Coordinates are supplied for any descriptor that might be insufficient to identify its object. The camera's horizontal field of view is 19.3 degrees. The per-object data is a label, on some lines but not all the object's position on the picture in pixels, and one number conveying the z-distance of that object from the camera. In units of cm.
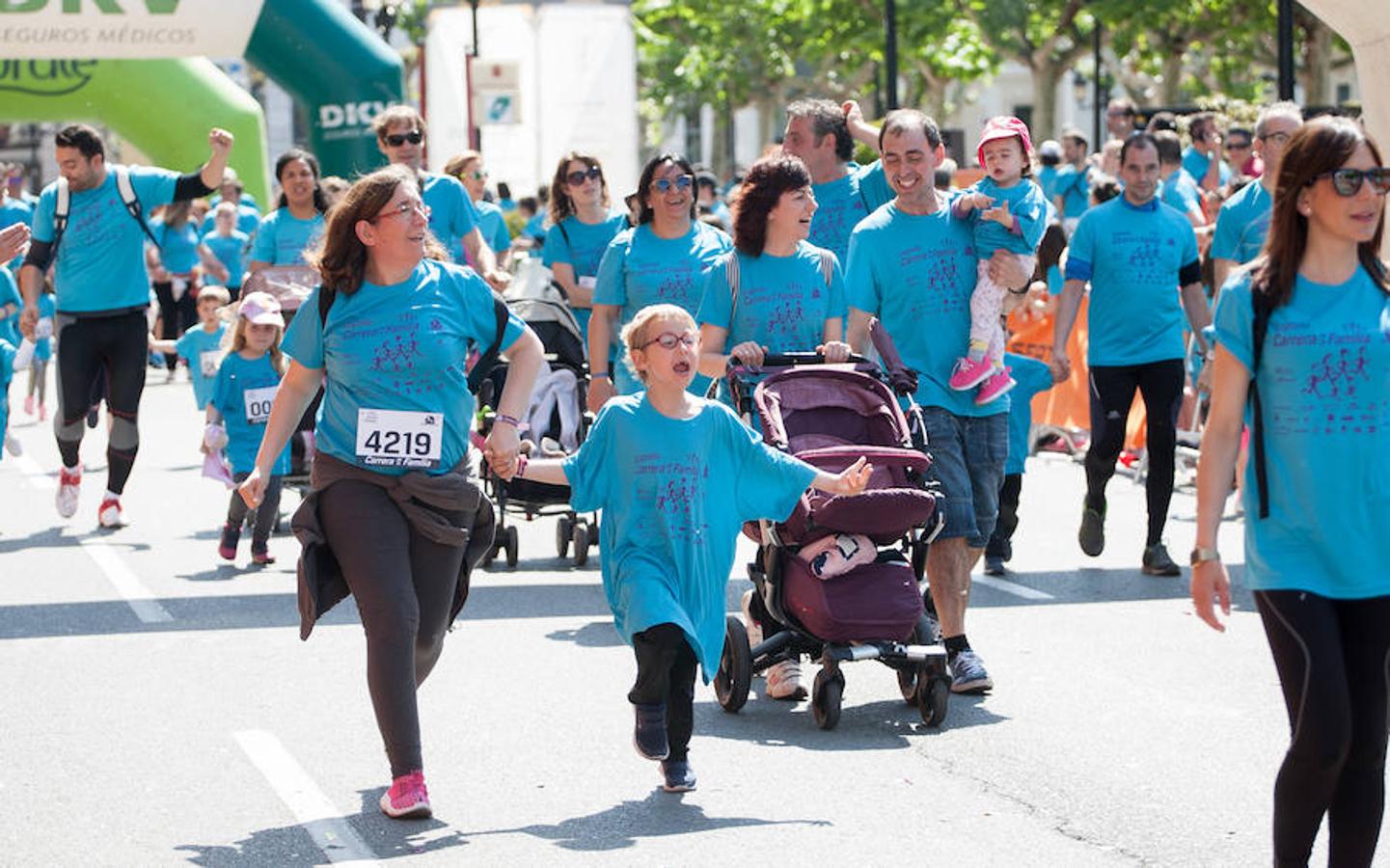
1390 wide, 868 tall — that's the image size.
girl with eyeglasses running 1155
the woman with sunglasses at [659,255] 1673
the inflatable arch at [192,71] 3288
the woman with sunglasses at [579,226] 2014
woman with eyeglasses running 1118
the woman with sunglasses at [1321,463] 864
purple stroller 1299
